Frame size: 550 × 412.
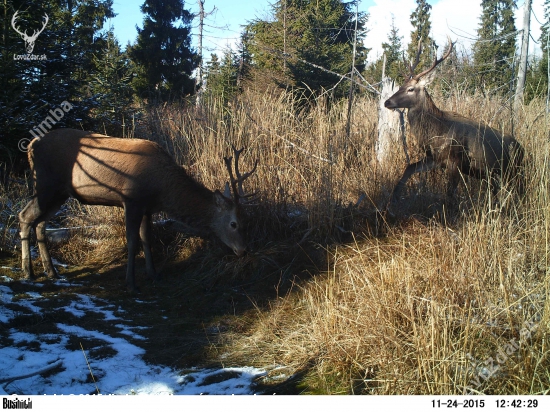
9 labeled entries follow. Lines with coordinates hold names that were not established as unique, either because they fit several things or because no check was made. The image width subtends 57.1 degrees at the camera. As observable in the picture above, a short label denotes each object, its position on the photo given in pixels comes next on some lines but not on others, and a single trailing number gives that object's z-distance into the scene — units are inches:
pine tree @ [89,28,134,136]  434.6
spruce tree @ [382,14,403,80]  1109.7
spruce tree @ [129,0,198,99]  853.4
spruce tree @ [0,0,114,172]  354.0
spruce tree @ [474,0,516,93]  691.4
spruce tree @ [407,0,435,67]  1167.6
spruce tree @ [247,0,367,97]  619.2
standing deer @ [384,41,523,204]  293.9
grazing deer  284.0
